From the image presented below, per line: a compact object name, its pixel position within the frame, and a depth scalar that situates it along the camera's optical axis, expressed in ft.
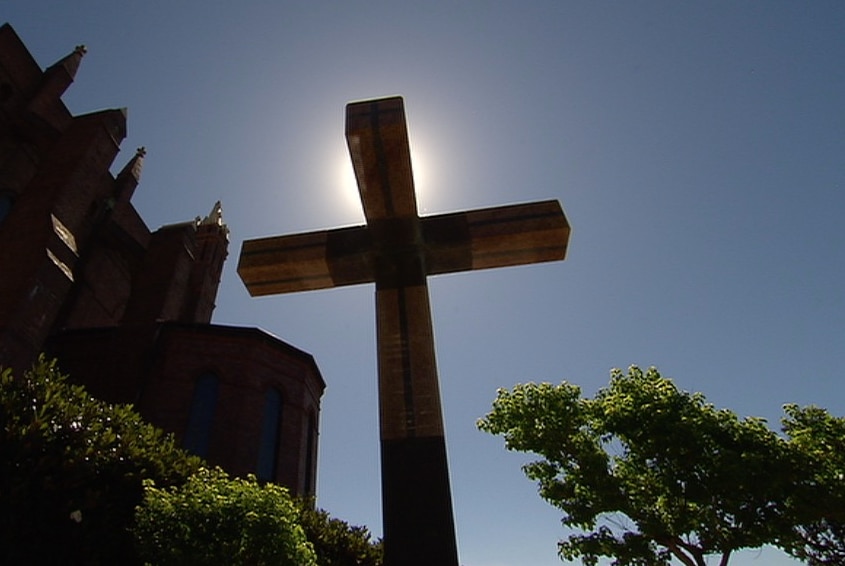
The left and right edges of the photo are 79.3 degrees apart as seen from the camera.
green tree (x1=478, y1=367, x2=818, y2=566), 34.47
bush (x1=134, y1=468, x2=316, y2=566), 19.27
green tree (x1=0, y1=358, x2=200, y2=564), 23.11
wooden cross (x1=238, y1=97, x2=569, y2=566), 11.06
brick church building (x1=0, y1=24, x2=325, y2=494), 51.47
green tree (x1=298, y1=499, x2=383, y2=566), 36.14
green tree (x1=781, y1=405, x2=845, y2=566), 34.86
